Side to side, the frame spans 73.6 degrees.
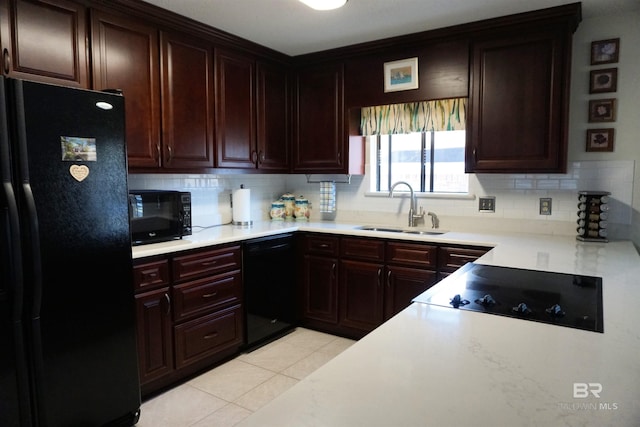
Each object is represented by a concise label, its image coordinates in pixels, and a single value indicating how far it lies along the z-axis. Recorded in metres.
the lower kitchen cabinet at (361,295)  3.19
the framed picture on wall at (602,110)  2.80
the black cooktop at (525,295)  1.31
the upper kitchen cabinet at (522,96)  2.69
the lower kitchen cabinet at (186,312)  2.43
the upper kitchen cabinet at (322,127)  3.59
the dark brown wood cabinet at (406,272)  2.94
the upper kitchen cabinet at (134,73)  2.42
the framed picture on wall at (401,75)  3.20
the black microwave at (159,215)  2.55
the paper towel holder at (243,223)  3.48
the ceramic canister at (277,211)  3.97
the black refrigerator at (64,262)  1.72
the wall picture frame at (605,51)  2.77
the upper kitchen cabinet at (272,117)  3.53
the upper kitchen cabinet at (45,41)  2.04
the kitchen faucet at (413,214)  3.51
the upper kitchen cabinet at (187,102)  2.78
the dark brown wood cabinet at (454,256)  2.77
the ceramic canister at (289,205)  4.04
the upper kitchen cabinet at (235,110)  3.17
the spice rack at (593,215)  2.68
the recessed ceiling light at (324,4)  2.23
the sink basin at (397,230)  3.30
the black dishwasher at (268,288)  3.09
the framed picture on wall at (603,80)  2.78
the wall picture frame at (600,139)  2.82
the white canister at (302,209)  3.99
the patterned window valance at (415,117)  3.30
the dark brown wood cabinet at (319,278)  3.38
